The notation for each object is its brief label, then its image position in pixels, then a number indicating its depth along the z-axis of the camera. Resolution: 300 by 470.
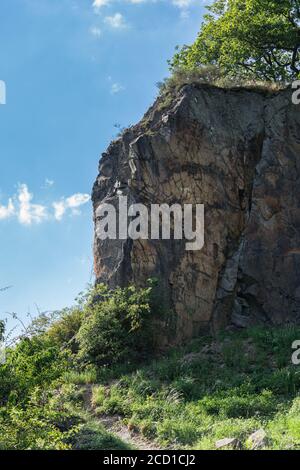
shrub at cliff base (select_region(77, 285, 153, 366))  14.51
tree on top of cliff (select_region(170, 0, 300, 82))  21.44
